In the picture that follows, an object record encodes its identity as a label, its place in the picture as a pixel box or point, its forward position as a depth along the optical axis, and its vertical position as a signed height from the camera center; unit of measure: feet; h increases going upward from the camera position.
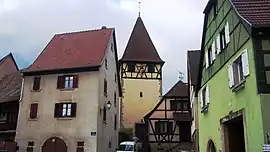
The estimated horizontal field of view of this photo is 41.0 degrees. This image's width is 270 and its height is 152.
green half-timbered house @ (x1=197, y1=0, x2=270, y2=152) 40.75 +9.16
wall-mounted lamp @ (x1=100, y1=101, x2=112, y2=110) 97.74 +10.30
